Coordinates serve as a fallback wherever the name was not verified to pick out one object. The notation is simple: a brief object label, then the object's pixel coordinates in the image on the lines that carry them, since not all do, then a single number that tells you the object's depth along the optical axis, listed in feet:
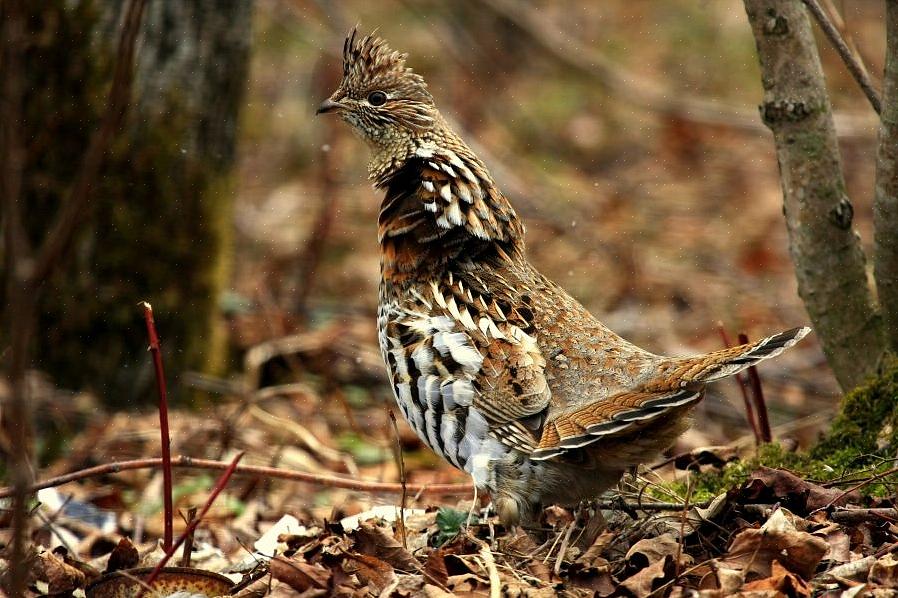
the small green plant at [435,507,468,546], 27.66
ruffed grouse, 24.95
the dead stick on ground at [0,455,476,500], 25.67
